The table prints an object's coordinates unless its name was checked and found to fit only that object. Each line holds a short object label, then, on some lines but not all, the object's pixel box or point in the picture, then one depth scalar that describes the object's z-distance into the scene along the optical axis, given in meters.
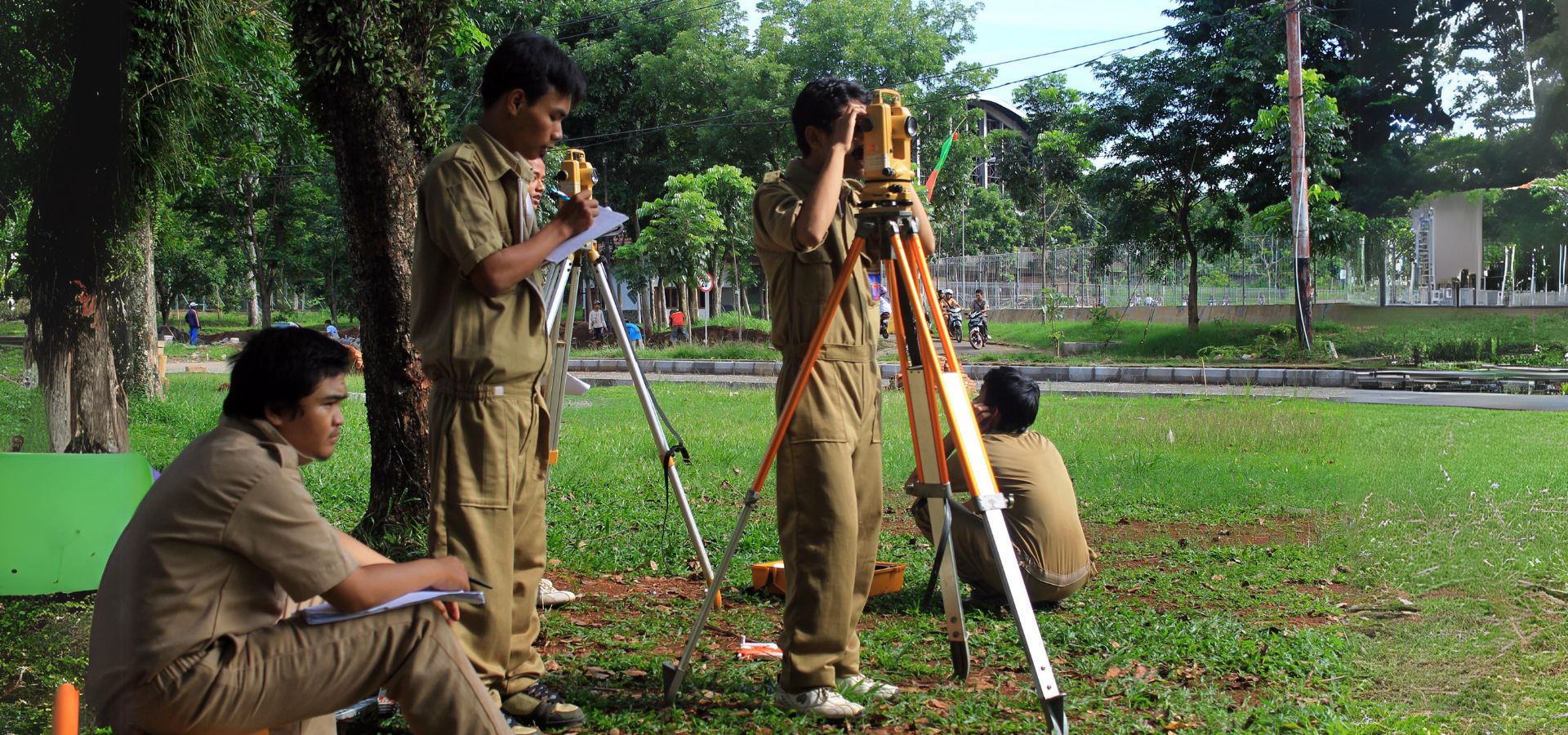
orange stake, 2.66
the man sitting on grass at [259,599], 2.32
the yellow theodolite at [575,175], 4.35
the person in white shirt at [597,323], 32.56
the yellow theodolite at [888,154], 3.29
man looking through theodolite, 3.44
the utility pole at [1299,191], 19.34
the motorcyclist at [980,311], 28.28
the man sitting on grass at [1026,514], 4.77
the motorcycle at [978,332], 27.78
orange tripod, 2.93
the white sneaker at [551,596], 4.98
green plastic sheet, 4.16
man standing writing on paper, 3.18
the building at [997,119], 56.03
